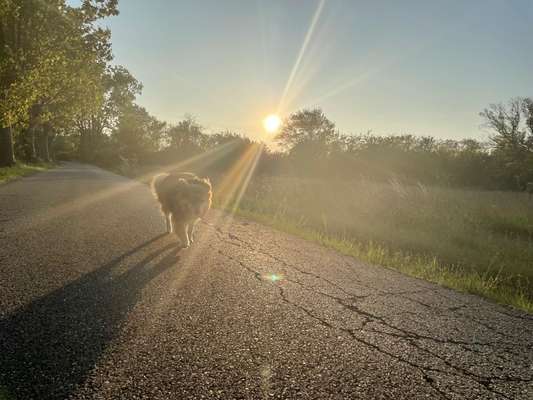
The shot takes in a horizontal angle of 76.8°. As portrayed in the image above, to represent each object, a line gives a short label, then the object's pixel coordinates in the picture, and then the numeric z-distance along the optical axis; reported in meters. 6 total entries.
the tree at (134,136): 57.16
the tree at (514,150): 36.96
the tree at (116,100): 52.69
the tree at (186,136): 62.32
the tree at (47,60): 16.94
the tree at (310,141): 35.78
